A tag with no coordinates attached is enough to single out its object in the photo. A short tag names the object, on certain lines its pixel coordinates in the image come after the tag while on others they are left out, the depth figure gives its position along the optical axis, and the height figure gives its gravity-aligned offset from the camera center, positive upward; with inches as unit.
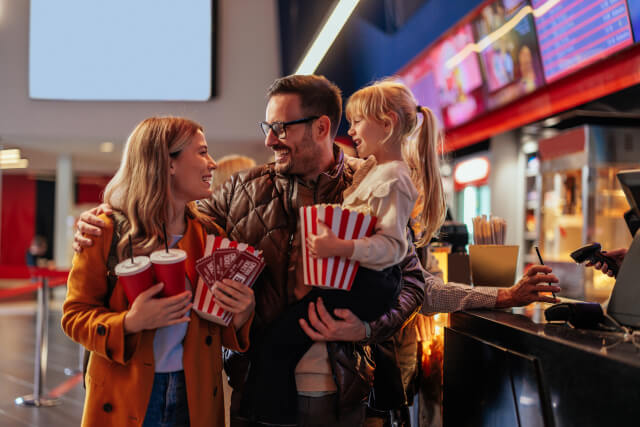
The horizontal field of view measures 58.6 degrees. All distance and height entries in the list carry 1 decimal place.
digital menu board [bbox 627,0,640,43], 153.1 +55.3
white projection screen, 334.3 +96.7
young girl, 64.4 -1.0
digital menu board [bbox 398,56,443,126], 289.2 +70.0
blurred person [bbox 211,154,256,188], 173.9 +14.0
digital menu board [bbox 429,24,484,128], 245.9 +63.7
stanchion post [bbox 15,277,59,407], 187.6 -51.7
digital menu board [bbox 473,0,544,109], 203.9 +64.3
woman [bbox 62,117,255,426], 64.5 -11.6
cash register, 54.6 -8.3
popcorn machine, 238.7 +10.7
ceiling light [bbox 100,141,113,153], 441.6 +52.4
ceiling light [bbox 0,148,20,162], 448.9 +45.8
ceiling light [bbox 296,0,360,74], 160.4 +61.3
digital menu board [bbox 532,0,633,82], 164.7 +58.1
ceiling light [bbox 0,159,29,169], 466.4 +43.2
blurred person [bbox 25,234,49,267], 618.2 -39.9
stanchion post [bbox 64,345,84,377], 229.5 -65.0
